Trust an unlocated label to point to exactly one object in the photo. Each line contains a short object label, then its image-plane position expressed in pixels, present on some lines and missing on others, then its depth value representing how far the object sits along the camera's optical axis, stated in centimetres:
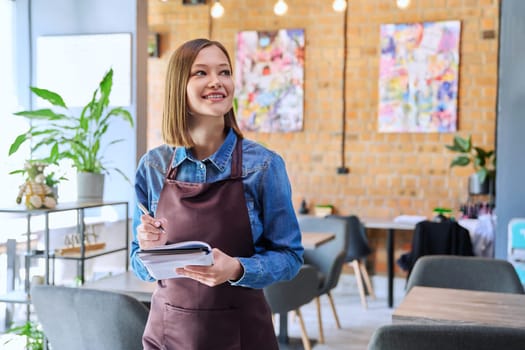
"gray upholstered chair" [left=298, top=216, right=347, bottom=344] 478
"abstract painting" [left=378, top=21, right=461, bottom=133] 622
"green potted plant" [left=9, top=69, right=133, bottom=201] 363
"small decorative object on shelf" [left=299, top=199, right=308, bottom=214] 661
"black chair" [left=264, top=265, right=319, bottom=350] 369
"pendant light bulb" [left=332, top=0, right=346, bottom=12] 574
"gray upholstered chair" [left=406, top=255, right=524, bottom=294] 286
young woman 147
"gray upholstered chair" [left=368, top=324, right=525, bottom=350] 145
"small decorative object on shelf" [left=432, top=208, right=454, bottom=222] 551
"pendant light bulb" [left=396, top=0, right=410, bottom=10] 557
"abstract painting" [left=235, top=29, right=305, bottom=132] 672
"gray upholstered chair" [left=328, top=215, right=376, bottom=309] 570
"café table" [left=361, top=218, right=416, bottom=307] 571
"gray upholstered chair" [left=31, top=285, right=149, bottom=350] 207
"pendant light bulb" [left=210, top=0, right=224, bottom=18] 605
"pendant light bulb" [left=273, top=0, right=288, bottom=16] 591
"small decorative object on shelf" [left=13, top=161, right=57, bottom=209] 321
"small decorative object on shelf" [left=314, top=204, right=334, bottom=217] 648
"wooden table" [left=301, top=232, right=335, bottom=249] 418
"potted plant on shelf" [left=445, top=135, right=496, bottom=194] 576
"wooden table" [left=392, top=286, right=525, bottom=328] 210
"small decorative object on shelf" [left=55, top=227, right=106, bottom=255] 350
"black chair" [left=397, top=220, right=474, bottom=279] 514
